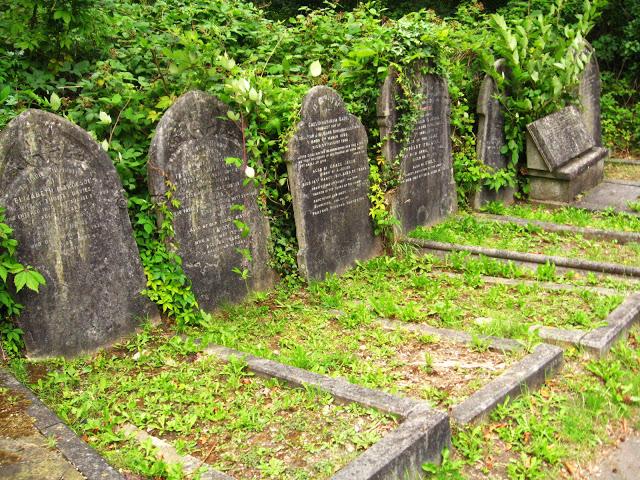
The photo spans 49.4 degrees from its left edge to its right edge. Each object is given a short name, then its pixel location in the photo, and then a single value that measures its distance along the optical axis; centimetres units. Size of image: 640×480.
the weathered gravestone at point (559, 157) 842
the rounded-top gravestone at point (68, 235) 453
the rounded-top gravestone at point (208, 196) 530
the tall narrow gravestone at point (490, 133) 825
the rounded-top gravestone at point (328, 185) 612
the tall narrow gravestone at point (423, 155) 698
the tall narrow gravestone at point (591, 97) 966
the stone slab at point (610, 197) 828
